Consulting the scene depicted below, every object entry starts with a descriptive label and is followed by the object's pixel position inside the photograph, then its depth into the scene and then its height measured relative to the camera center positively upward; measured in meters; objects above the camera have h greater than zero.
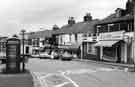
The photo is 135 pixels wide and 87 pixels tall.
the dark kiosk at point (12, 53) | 10.29 -0.53
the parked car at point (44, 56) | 49.81 -3.23
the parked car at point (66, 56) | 41.66 -2.81
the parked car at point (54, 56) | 47.03 -3.03
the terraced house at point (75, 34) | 46.62 +1.92
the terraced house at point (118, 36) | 31.23 +0.83
